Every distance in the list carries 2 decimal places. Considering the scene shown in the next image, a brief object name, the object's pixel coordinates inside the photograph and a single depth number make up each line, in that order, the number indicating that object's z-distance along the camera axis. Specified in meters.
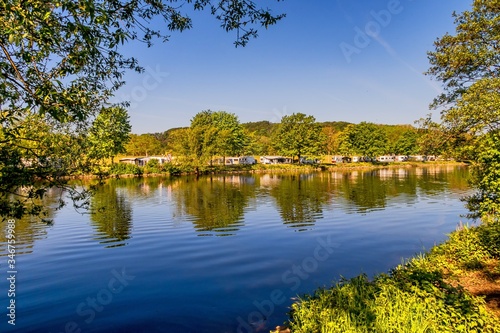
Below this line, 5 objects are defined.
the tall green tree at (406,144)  154.64
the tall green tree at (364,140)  135.00
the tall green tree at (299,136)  117.81
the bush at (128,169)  86.45
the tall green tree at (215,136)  94.31
